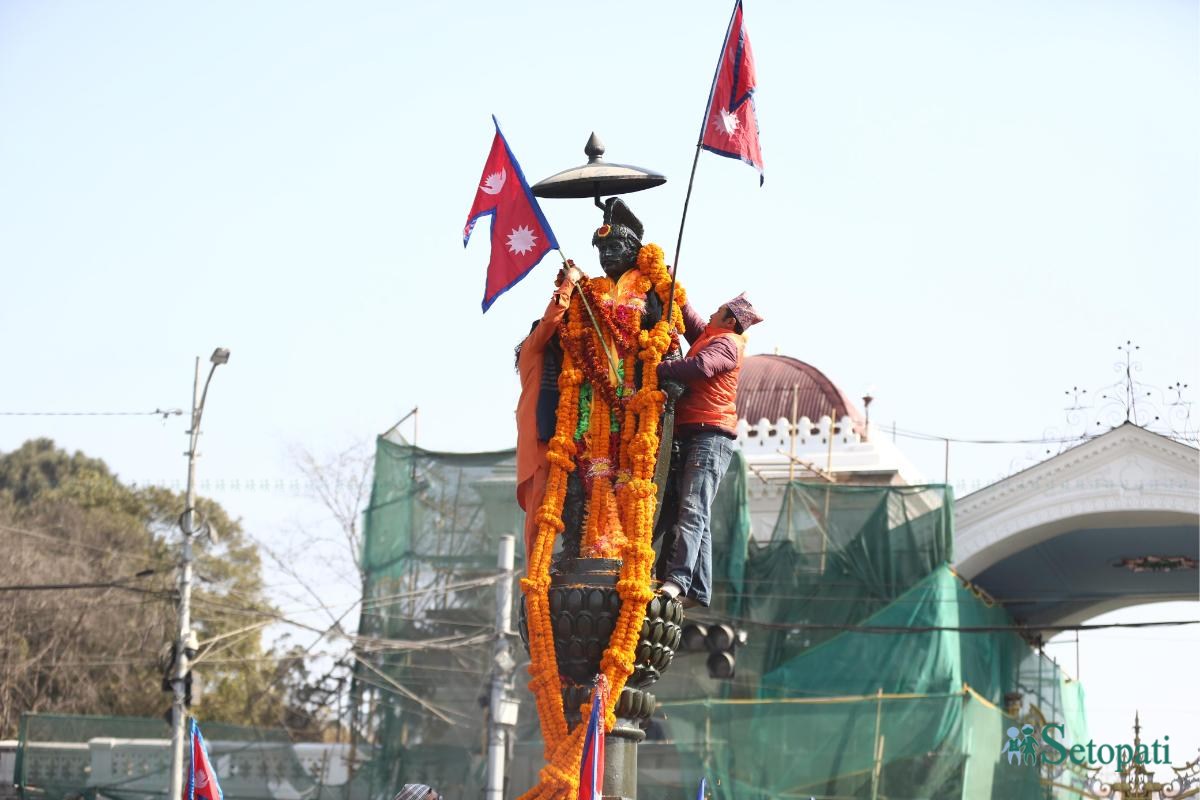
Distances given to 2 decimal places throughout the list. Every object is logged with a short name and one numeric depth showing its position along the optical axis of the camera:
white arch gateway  27.53
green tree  36.62
